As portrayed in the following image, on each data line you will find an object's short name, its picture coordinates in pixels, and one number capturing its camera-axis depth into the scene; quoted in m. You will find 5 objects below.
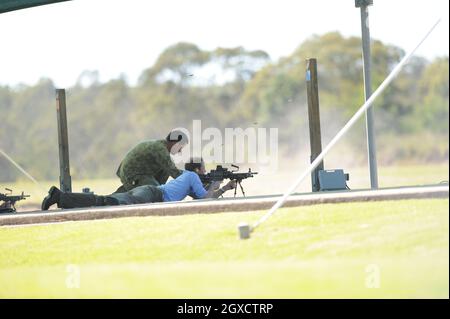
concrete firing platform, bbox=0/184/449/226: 9.95
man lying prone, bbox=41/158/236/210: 15.63
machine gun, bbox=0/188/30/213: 18.60
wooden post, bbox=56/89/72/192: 20.44
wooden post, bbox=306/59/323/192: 18.00
